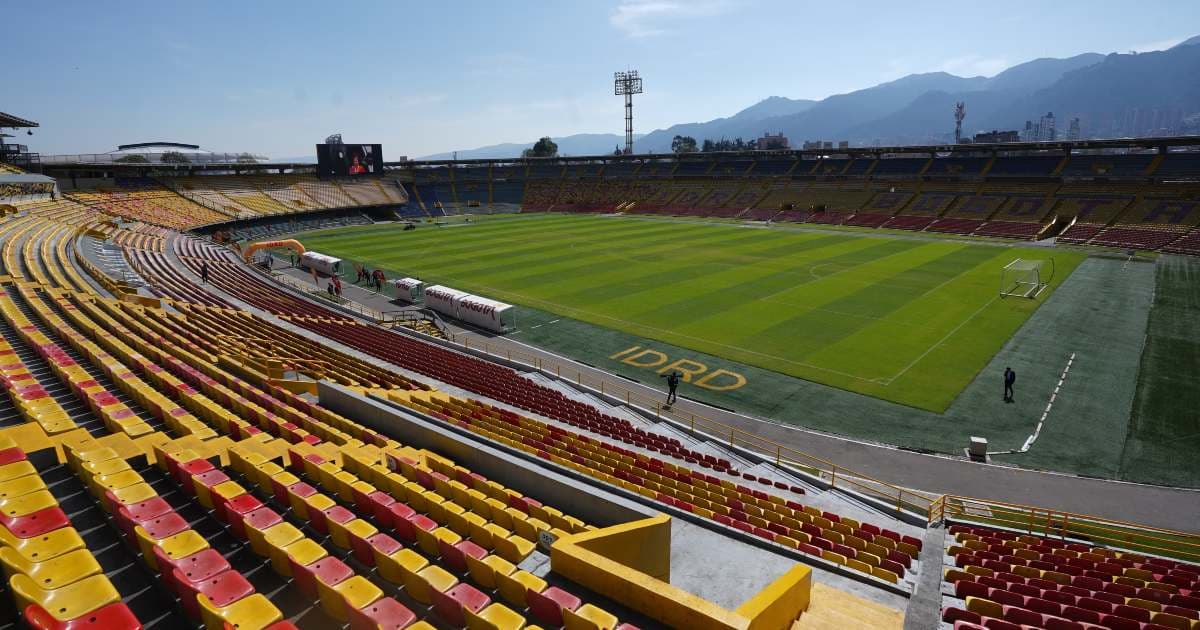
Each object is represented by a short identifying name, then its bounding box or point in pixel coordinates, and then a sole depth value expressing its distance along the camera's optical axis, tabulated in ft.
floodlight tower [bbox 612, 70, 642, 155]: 386.52
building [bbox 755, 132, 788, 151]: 572.01
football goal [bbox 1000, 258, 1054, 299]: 126.75
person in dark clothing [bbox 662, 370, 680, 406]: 76.59
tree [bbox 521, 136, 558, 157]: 563.07
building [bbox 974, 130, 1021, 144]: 424.87
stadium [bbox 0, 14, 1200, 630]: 24.70
